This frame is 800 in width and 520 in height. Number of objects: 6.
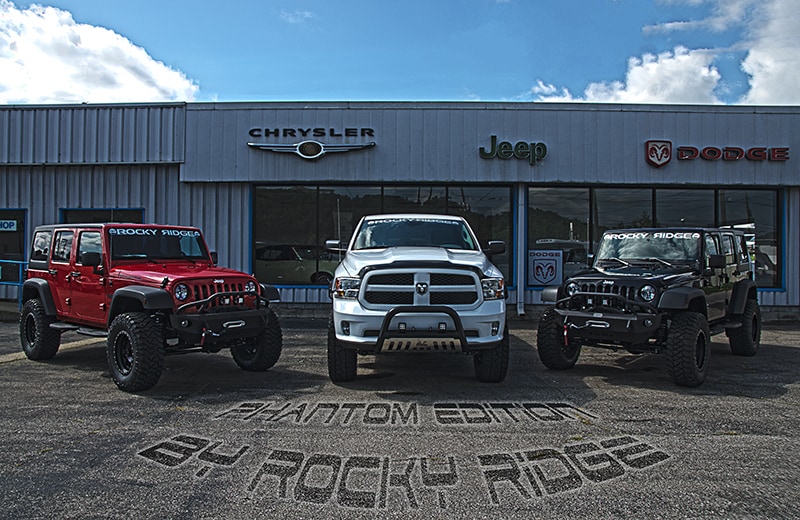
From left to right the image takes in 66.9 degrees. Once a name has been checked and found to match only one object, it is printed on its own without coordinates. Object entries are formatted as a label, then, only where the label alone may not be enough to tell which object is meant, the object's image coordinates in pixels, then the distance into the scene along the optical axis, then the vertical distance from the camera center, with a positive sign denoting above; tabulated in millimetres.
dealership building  14320 +2206
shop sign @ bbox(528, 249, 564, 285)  14773 -11
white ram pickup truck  6379 -463
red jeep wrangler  6711 -424
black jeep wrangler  7016 -435
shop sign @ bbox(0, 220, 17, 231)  15609 +998
